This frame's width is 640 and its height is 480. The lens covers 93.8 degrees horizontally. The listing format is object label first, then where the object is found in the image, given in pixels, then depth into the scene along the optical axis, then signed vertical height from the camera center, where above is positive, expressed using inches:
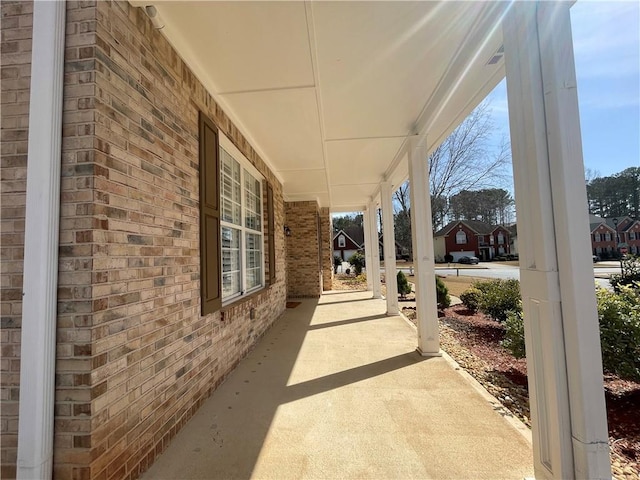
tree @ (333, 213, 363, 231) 1613.2 +188.7
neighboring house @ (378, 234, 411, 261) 1211.6 -5.5
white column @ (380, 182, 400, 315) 249.4 +4.5
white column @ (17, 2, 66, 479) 55.2 +3.3
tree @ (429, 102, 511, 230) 519.1 +171.2
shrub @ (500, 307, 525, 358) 129.2 -38.9
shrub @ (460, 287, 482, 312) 251.9 -40.6
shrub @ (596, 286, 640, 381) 100.3 -30.6
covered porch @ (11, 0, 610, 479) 57.8 +3.4
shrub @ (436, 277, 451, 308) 278.4 -40.5
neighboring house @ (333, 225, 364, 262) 1390.5 +48.5
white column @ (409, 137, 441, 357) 149.8 +0.4
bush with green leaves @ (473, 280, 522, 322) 208.8 -35.3
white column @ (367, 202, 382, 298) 348.8 +1.8
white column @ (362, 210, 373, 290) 401.3 +8.0
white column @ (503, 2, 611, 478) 56.0 -2.7
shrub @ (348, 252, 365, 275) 689.1 -17.0
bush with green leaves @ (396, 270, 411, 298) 363.6 -38.1
